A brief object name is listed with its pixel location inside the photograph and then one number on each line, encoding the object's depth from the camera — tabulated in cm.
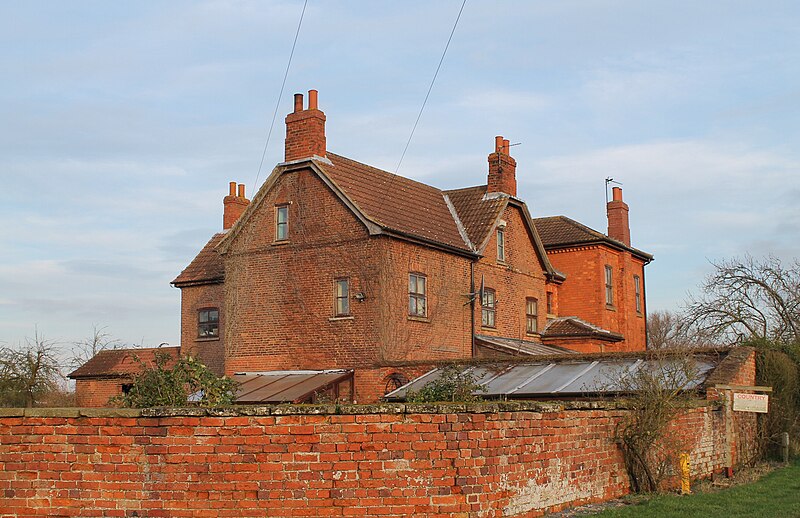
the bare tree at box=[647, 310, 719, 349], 3503
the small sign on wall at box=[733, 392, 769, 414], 1658
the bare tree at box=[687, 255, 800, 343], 3716
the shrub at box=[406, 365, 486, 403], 1394
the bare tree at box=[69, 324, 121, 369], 3444
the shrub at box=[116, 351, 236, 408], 1263
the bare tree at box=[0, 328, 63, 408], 2912
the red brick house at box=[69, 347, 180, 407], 3269
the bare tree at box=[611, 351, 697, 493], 1329
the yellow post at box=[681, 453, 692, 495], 1404
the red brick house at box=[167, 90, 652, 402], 2453
